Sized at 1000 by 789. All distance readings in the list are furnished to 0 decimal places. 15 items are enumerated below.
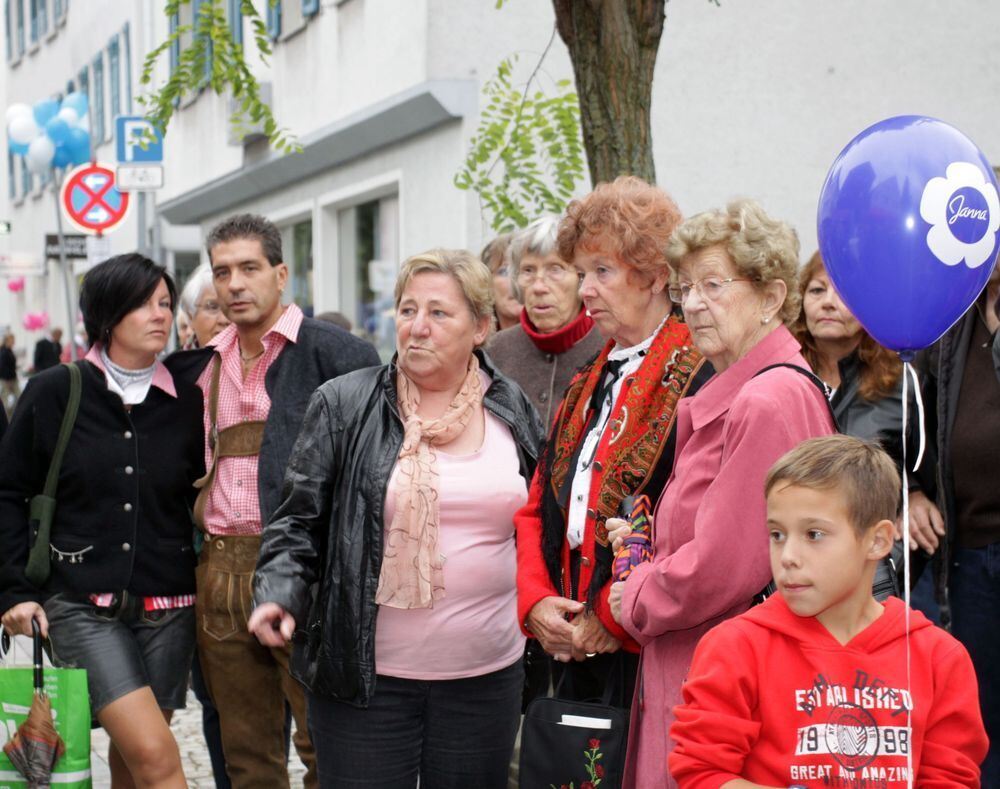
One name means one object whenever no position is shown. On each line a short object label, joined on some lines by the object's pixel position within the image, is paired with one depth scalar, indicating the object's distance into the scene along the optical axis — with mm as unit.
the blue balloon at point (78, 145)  21047
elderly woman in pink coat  3496
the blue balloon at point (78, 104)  21391
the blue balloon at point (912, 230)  3791
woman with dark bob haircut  5086
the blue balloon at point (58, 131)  20859
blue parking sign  11992
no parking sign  14156
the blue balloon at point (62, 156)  21031
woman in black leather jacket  4258
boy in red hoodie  3156
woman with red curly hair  3996
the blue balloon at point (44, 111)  22234
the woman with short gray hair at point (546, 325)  6109
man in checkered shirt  5363
